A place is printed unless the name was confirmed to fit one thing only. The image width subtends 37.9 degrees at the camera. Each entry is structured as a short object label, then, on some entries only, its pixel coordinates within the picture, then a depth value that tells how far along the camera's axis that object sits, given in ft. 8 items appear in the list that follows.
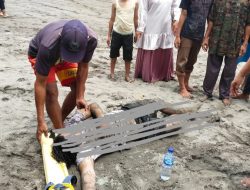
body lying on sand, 10.35
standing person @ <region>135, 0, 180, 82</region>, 18.38
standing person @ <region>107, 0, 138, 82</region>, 18.38
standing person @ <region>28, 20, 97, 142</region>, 9.72
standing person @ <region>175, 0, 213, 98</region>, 16.66
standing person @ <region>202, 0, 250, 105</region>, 16.15
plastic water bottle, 10.94
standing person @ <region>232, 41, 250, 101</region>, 18.07
